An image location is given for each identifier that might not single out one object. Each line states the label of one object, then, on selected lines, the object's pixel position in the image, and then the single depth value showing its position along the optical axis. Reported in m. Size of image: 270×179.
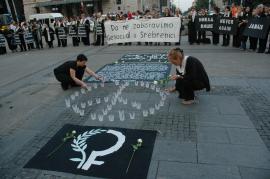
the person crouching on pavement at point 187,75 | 5.91
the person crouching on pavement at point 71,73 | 7.89
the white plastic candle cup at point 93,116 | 6.02
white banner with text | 15.16
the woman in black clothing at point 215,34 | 14.92
